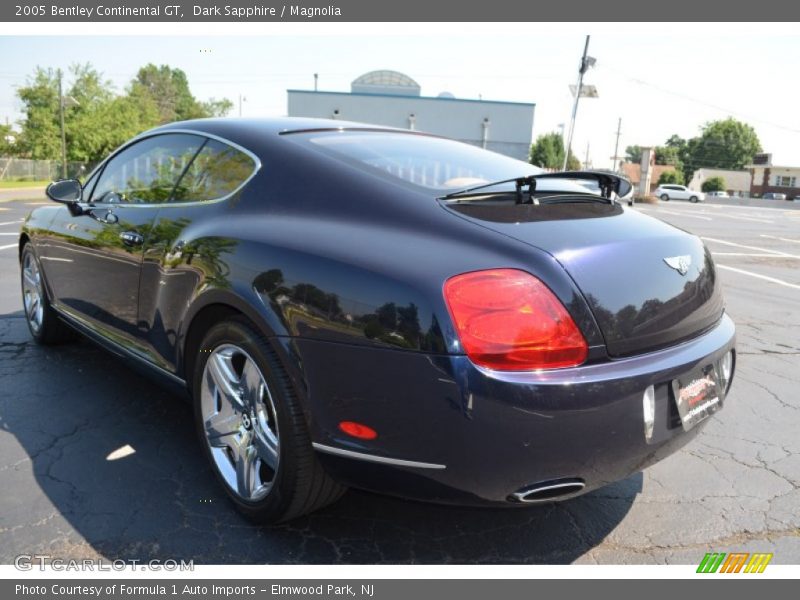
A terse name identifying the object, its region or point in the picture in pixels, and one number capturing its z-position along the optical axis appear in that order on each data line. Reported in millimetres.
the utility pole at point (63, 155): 35344
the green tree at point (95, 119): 41719
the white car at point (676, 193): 52500
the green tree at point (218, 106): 94812
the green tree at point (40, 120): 40188
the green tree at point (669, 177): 86438
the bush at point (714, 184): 84750
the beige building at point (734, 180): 90938
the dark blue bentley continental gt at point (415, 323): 1812
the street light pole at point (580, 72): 25484
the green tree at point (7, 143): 43219
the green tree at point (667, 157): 105062
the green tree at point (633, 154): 142275
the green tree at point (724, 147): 105938
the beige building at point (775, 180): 77250
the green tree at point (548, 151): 58203
